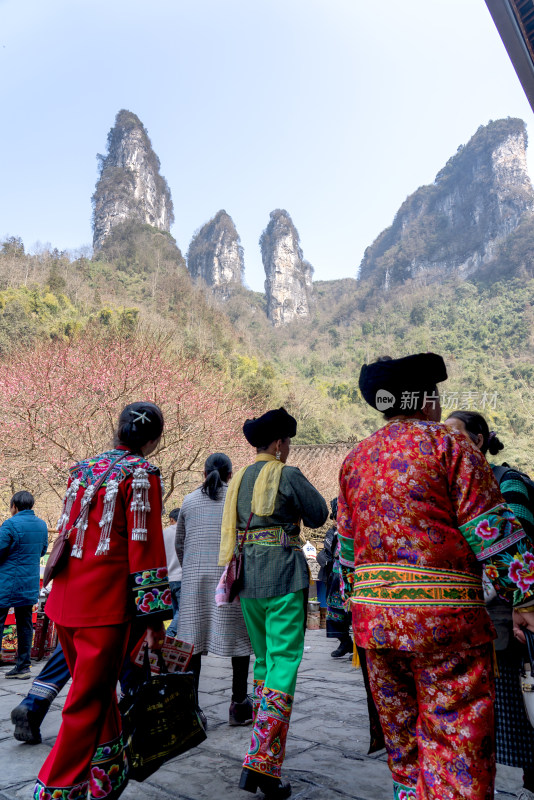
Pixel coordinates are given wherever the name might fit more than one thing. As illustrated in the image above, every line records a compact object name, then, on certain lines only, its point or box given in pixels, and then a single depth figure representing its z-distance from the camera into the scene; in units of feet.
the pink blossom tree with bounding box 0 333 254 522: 37.70
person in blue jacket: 15.08
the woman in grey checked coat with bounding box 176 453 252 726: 10.30
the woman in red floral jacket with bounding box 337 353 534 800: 4.56
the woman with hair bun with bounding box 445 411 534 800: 7.00
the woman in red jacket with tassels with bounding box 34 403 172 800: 5.94
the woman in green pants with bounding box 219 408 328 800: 7.66
